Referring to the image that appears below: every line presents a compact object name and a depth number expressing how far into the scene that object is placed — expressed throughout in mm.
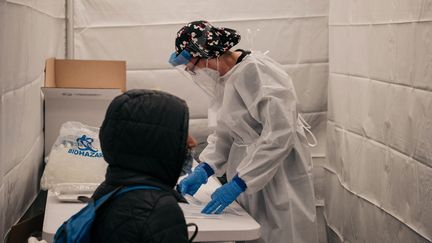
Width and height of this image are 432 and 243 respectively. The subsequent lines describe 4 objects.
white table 1961
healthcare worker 2369
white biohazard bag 2521
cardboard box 3264
